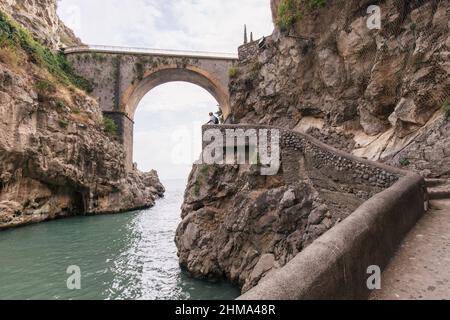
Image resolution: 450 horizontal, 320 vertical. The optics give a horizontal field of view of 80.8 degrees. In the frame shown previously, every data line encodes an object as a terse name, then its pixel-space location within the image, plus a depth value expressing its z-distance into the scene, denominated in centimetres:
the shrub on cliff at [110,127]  2672
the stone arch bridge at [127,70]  2895
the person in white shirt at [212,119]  1345
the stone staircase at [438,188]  659
